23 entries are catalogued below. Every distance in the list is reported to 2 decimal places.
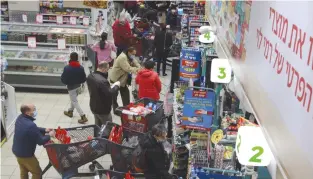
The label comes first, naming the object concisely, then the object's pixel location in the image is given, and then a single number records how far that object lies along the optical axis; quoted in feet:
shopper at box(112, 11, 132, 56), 41.14
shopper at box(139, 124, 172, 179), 19.20
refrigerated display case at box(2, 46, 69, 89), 35.65
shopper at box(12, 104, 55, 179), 20.52
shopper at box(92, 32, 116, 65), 35.83
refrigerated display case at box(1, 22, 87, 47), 40.83
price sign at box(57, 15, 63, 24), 44.19
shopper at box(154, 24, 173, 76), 40.29
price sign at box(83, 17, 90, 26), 43.98
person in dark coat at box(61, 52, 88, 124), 29.25
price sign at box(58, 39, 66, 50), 37.29
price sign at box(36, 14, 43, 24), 43.98
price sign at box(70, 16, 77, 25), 44.11
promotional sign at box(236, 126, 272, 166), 12.57
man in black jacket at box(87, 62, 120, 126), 25.21
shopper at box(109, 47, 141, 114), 29.76
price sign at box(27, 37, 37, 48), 37.06
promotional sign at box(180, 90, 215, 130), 19.20
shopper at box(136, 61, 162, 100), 27.63
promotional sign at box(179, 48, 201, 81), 25.04
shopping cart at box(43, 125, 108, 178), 21.39
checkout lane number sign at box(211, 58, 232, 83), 19.99
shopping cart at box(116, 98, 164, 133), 25.08
